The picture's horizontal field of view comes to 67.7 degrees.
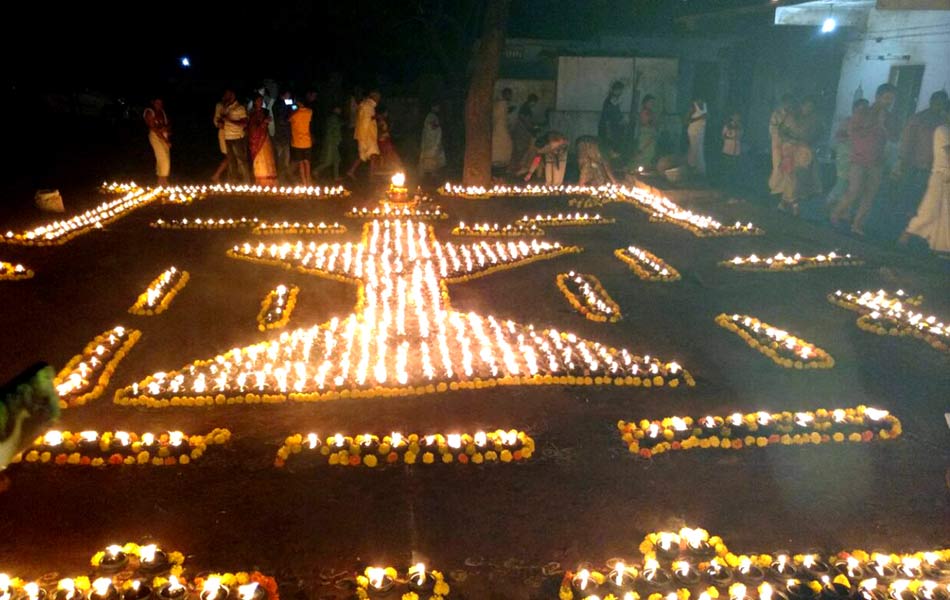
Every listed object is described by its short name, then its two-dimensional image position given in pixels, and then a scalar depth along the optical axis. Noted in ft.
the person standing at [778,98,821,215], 43.50
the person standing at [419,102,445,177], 57.06
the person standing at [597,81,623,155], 52.34
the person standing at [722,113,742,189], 52.90
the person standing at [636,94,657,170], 52.49
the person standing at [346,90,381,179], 51.70
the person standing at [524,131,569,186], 52.70
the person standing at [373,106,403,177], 53.57
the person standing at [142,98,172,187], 46.52
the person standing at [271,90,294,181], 50.72
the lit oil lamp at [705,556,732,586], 13.08
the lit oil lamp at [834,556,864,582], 13.14
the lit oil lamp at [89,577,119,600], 12.29
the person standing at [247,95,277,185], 46.29
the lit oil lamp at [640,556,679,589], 13.00
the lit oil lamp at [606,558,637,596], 12.89
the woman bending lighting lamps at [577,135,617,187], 52.16
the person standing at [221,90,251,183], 46.21
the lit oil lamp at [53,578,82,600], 12.30
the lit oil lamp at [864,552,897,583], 13.17
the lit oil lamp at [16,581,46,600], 12.20
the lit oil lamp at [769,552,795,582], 13.19
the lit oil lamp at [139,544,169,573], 13.02
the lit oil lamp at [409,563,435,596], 12.71
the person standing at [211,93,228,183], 46.68
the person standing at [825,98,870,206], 37.40
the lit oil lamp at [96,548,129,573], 12.98
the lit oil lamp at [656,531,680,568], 13.73
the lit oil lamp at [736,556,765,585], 13.14
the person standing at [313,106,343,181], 52.21
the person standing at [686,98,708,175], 54.08
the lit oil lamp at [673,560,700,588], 13.03
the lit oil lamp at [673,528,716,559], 13.74
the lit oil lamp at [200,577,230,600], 12.37
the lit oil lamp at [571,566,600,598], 12.76
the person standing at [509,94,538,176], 58.85
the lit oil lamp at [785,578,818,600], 12.78
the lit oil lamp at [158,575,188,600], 12.40
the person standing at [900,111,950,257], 33.47
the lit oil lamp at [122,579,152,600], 12.31
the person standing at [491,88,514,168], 59.77
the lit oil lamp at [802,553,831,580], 13.17
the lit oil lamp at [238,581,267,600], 12.28
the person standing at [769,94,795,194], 43.98
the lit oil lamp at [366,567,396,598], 12.66
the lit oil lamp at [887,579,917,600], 12.68
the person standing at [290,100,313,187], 47.29
